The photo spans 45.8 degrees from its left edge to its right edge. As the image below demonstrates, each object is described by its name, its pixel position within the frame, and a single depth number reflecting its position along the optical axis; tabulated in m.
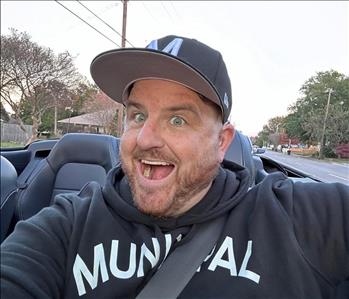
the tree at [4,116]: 28.30
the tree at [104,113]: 31.21
